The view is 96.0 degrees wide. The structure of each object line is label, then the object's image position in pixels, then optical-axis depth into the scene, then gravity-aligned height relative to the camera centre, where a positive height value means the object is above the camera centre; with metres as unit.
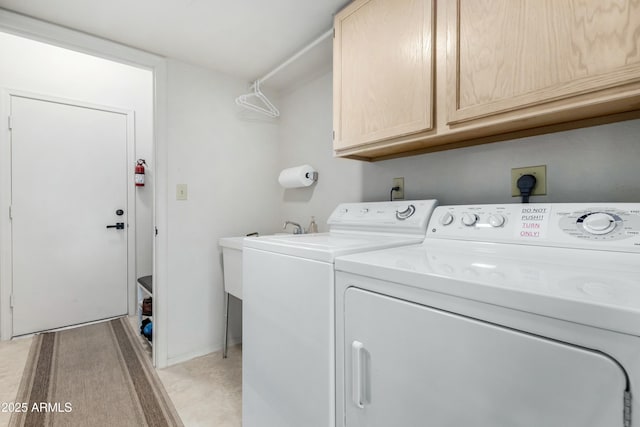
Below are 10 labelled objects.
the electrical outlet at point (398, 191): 1.65 +0.12
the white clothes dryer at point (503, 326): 0.47 -0.23
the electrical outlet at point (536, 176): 1.15 +0.14
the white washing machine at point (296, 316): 0.94 -0.39
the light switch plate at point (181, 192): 2.10 +0.14
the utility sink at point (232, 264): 1.97 -0.38
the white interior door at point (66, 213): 2.44 -0.02
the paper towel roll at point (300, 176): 2.17 +0.26
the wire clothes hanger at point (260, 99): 2.10 +0.95
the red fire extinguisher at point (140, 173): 2.93 +0.39
